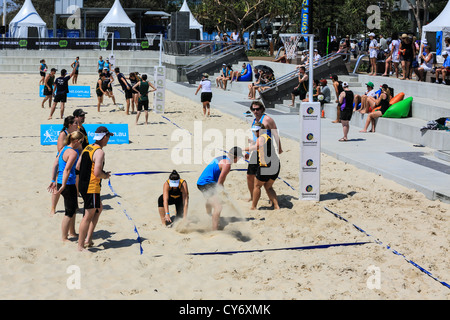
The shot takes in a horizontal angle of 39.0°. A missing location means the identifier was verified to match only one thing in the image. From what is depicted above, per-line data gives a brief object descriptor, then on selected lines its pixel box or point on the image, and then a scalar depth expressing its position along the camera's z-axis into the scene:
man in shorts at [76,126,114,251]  7.85
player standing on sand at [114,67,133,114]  20.77
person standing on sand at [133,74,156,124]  18.91
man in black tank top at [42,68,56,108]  21.92
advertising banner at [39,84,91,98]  27.12
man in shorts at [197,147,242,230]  9.03
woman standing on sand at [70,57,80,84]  33.16
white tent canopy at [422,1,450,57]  23.22
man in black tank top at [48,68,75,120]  19.81
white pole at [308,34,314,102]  9.73
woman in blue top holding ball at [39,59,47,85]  31.89
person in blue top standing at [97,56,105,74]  33.83
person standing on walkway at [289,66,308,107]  22.86
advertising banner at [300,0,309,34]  26.50
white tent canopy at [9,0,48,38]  50.91
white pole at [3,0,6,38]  52.38
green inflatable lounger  18.23
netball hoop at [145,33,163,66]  43.99
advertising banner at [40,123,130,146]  15.45
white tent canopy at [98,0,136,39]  50.24
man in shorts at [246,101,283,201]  10.29
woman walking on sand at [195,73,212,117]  21.22
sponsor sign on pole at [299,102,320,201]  10.64
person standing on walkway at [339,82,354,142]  15.86
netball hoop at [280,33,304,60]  30.18
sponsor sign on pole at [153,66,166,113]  21.09
